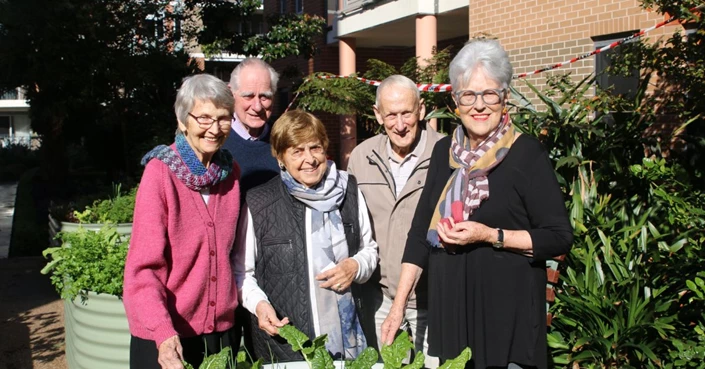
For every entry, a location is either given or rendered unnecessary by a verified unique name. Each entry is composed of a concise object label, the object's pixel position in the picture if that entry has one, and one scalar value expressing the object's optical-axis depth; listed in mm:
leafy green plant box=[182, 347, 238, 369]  2184
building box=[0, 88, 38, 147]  59281
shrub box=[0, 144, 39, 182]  30375
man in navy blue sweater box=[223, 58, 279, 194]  3383
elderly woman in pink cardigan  2490
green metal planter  4066
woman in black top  2541
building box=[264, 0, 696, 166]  8523
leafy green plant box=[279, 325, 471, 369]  2215
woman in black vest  2881
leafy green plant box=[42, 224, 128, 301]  3998
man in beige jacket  3373
